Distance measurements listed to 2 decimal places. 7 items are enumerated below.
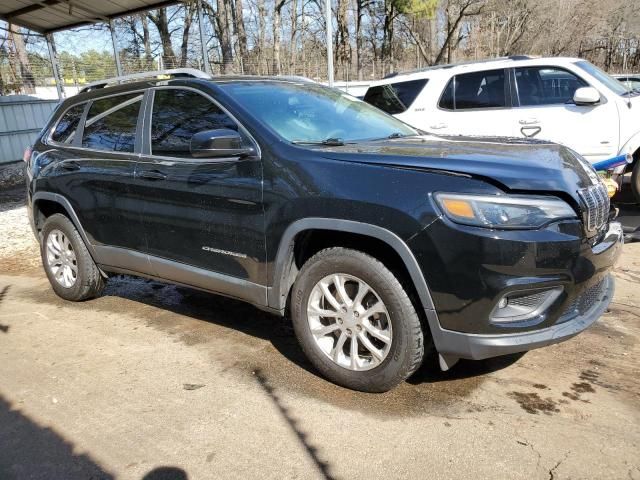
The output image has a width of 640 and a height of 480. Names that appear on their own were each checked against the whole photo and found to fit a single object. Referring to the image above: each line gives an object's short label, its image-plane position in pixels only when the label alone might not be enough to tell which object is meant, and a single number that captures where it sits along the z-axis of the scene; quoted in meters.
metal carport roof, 9.96
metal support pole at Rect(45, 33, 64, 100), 12.77
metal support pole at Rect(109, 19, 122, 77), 12.15
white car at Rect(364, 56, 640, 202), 6.53
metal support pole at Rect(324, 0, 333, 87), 10.80
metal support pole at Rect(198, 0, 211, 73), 11.91
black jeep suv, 2.63
